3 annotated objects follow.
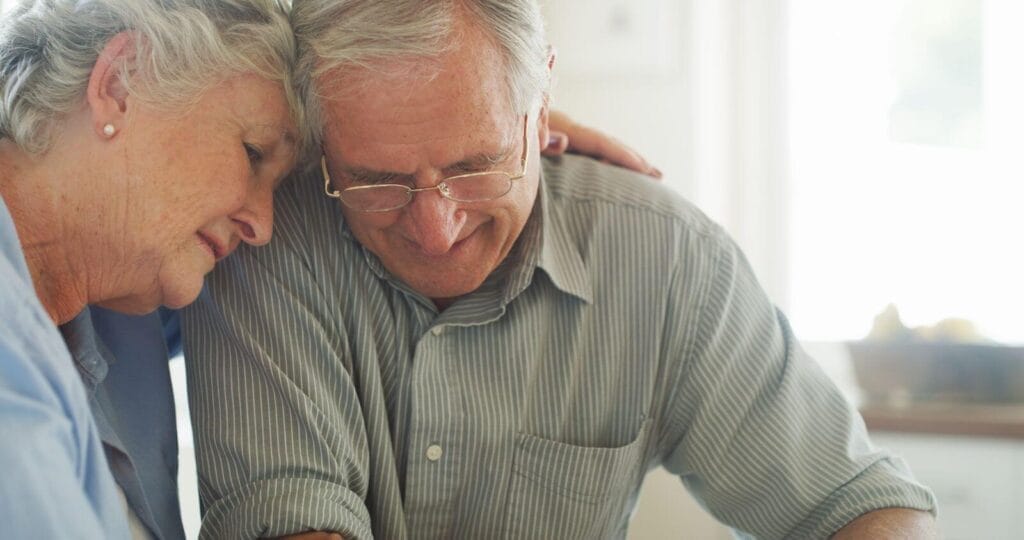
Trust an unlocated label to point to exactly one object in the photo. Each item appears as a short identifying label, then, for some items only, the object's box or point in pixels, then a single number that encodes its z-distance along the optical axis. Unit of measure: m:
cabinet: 2.92
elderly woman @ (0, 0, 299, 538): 1.33
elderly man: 1.43
